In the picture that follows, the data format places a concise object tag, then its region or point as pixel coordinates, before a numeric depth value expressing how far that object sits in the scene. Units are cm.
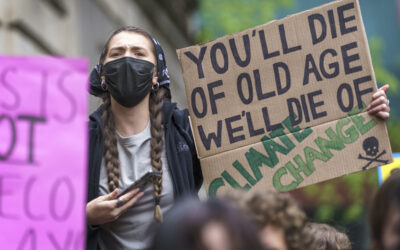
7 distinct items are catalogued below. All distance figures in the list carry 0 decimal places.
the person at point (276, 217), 440
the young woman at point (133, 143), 633
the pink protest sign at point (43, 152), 564
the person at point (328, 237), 670
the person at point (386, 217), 452
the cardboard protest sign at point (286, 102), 661
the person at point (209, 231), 349
